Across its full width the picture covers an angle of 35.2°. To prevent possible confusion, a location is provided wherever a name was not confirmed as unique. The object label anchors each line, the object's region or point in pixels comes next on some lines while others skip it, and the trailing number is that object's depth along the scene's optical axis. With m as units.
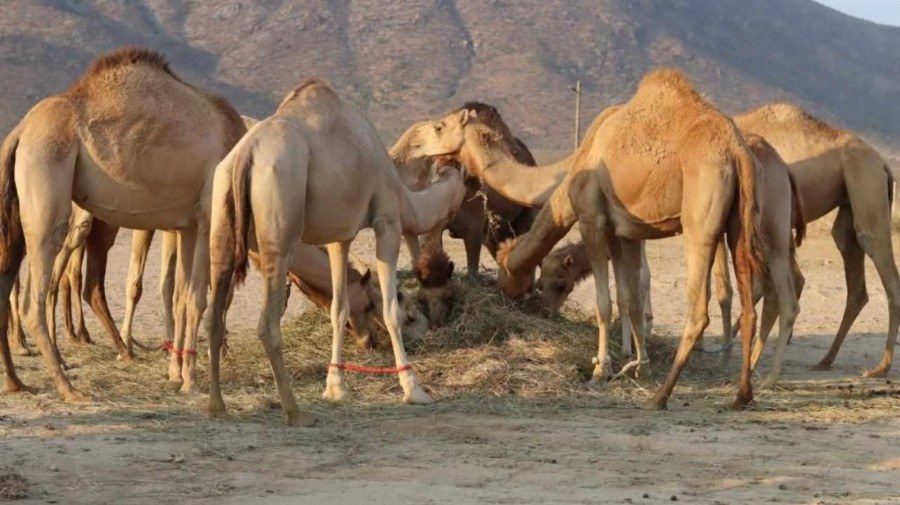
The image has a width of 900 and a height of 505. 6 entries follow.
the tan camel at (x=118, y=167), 10.50
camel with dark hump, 14.41
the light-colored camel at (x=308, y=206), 9.41
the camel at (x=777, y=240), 11.58
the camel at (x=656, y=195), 10.35
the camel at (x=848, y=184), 13.16
